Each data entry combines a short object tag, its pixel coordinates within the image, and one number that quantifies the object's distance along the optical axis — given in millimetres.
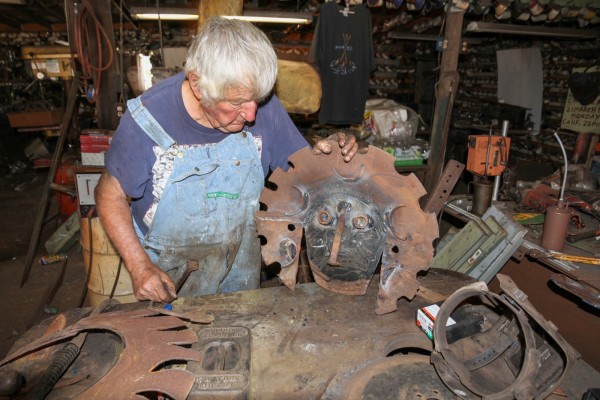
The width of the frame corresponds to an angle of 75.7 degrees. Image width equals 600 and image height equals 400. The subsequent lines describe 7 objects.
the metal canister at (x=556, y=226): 2355
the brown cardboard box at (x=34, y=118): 6545
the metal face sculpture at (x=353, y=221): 1494
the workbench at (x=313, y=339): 1190
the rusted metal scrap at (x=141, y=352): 1076
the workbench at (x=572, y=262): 2006
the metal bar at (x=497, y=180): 3059
